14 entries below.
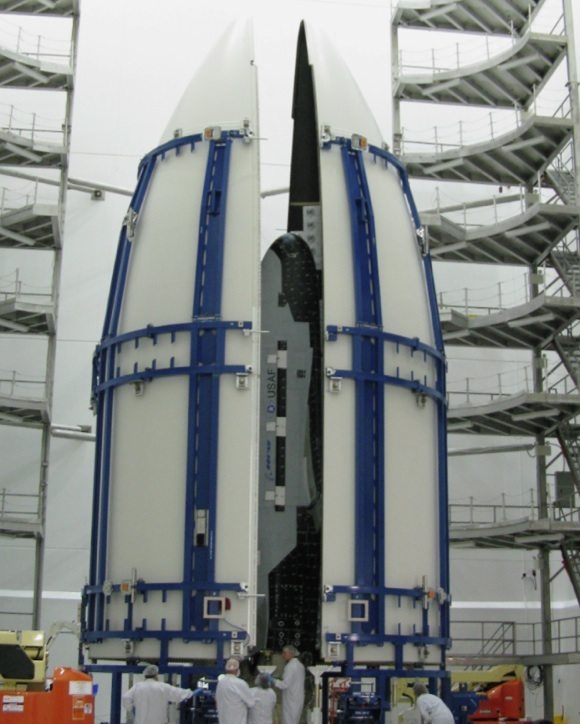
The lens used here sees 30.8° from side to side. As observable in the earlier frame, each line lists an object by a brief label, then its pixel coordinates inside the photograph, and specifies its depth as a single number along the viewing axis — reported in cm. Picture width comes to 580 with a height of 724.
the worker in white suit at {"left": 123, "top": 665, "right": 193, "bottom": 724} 1165
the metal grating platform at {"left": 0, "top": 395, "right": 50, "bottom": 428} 2192
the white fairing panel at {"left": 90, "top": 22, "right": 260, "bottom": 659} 1255
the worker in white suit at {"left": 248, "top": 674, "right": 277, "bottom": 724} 1183
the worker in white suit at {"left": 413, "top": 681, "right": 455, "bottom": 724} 1220
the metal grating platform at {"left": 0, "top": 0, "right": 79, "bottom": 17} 2431
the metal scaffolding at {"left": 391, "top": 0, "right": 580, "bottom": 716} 2294
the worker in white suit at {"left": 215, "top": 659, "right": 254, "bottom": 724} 1141
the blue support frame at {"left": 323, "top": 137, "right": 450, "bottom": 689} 1257
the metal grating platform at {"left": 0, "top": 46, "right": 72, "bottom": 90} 2392
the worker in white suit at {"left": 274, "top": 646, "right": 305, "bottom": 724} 1265
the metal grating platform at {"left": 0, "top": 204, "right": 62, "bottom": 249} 2273
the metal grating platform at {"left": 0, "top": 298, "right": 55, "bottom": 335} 2248
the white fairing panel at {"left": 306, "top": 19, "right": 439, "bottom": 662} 1270
